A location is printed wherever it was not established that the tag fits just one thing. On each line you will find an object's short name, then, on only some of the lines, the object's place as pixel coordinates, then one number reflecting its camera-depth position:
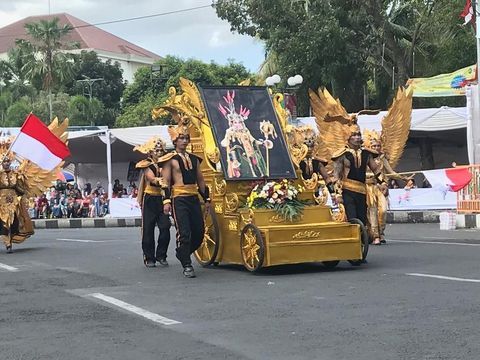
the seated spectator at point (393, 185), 24.37
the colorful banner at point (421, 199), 22.22
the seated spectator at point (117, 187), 29.28
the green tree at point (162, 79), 63.59
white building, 117.50
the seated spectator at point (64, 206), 29.66
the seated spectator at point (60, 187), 31.39
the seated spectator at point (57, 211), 29.66
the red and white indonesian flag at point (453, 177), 18.48
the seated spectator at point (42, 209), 29.88
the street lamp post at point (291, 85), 24.41
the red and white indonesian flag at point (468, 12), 19.52
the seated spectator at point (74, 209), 29.48
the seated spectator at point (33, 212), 29.61
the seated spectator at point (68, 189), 30.63
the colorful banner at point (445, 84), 23.66
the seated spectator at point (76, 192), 30.45
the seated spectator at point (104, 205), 28.75
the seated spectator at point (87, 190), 31.64
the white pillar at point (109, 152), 25.91
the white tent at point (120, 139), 23.47
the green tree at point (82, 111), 62.53
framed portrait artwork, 10.70
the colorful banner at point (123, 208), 26.59
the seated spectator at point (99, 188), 30.06
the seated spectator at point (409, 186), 22.41
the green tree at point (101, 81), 76.19
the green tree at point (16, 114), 61.34
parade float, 9.94
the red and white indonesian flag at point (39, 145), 15.12
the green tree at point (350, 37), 28.11
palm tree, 55.72
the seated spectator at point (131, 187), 29.64
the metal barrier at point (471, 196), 18.34
